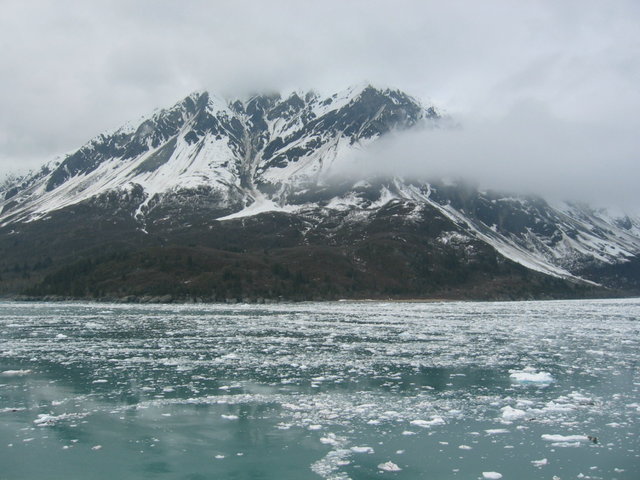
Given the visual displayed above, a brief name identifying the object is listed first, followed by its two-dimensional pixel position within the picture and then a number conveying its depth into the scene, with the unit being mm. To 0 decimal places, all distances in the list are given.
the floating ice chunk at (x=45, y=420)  22325
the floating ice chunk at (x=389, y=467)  17234
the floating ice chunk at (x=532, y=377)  31062
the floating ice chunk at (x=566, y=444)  19469
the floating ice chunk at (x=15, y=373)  33438
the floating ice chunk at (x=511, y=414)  23412
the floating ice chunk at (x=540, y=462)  17594
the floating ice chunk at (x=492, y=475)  16620
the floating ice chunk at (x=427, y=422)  22375
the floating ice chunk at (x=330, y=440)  19812
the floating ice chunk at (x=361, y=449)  18922
